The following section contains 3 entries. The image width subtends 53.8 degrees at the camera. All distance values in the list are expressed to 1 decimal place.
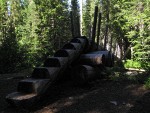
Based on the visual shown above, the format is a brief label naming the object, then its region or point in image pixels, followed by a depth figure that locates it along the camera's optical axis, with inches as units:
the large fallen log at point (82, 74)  223.3
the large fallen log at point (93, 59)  242.4
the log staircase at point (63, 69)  185.3
